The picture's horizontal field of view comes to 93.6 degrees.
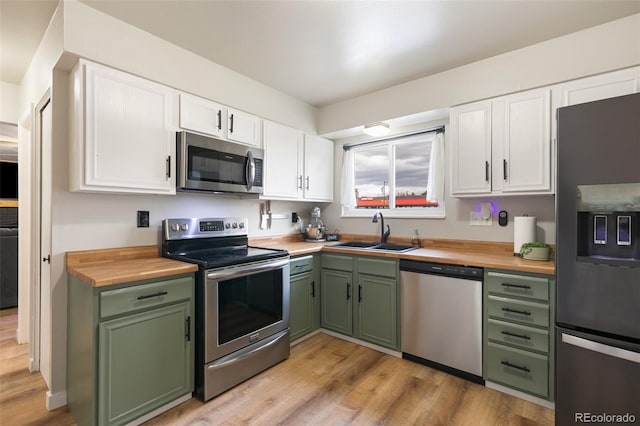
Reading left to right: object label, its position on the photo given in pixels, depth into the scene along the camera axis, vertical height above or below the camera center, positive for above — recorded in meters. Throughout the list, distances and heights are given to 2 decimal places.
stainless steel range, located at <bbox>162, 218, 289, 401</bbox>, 1.96 -0.64
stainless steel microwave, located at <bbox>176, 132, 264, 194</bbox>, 2.20 +0.37
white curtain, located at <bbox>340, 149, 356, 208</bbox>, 3.69 +0.35
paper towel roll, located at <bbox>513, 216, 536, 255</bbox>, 2.31 -0.14
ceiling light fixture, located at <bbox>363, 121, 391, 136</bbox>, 3.02 +0.86
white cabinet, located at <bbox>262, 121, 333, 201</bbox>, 2.94 +0.51
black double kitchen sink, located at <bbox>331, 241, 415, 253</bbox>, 2.94 -0.35
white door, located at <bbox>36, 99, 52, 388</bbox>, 1.93 -0.17
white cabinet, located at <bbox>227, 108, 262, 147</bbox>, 2.58 +0.75
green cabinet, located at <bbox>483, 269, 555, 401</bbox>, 1.88 -0.78
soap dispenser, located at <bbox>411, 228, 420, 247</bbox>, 3.05 -0.27
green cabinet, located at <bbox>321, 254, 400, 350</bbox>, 2.57 -0.79
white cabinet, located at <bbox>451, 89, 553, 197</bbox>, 2.18 +0.52
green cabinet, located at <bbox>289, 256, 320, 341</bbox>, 2.73 -0.81
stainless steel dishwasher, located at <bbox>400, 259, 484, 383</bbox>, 2.16 -0.80
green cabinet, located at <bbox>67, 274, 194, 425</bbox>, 1.57 -0.78
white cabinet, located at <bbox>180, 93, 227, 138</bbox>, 2.26 +0.76
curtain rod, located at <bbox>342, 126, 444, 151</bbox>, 2.98 +0.83
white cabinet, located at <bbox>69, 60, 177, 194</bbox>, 1.79 +0.51
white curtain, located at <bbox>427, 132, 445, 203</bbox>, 2.99 +0.43
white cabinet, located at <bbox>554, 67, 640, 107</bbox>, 1.90 +0.83
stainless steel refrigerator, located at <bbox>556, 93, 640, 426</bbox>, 1.46 -0.26
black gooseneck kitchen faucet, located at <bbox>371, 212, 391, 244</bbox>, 3.23 -0.23
